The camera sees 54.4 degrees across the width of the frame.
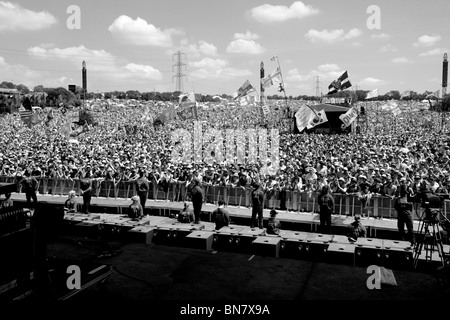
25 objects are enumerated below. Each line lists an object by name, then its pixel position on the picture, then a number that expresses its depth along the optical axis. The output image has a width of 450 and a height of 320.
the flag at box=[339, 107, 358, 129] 32.31
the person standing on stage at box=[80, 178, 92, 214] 17.27
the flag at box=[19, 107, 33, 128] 32.88
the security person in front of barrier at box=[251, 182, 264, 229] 14.52
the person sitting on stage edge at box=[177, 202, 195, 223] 15.41
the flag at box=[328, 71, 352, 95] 39.34
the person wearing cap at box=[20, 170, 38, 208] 18.52
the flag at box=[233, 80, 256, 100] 38.34
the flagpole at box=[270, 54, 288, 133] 35.43
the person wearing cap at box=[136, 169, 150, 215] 16.72
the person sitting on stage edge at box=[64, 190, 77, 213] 17.28
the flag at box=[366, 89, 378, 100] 43.23
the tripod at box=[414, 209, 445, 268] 9.03
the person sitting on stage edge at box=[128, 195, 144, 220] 15.78
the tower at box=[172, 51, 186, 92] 101.69
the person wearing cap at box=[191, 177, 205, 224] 15.34
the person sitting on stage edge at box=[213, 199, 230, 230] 13.95
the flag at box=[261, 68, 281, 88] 36.06
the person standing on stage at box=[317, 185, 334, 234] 13.72
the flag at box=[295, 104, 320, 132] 31.80
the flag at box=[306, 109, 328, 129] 31.36
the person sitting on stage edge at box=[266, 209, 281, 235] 12.99
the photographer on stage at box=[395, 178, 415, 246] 12.60
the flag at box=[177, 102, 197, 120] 32.88
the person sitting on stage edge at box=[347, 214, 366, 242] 12.45
